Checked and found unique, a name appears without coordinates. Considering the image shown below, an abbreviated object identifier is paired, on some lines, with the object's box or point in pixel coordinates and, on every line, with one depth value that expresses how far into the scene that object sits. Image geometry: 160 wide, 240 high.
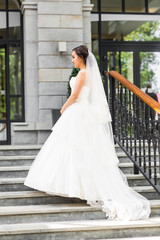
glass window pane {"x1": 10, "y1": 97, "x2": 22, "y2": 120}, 8.41
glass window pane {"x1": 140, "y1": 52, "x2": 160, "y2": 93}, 9.43
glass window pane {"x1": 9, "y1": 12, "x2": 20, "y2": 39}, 8.48
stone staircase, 4.75
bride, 5.08
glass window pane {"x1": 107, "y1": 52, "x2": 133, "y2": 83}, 9.17
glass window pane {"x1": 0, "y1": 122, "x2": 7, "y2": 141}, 8.54
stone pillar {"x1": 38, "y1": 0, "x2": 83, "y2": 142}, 7.94
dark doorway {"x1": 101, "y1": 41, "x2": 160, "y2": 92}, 9.15
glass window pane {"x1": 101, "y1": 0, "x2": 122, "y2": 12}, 9.01
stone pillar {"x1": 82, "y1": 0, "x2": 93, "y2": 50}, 8.24
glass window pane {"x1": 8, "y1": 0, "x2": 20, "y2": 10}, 8.49
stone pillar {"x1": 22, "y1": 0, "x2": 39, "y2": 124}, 8.05
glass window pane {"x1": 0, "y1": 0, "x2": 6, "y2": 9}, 8.50
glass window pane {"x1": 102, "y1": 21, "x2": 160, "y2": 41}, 9.08
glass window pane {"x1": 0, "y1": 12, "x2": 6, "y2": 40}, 8.47
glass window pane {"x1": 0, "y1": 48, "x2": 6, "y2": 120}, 8.59
